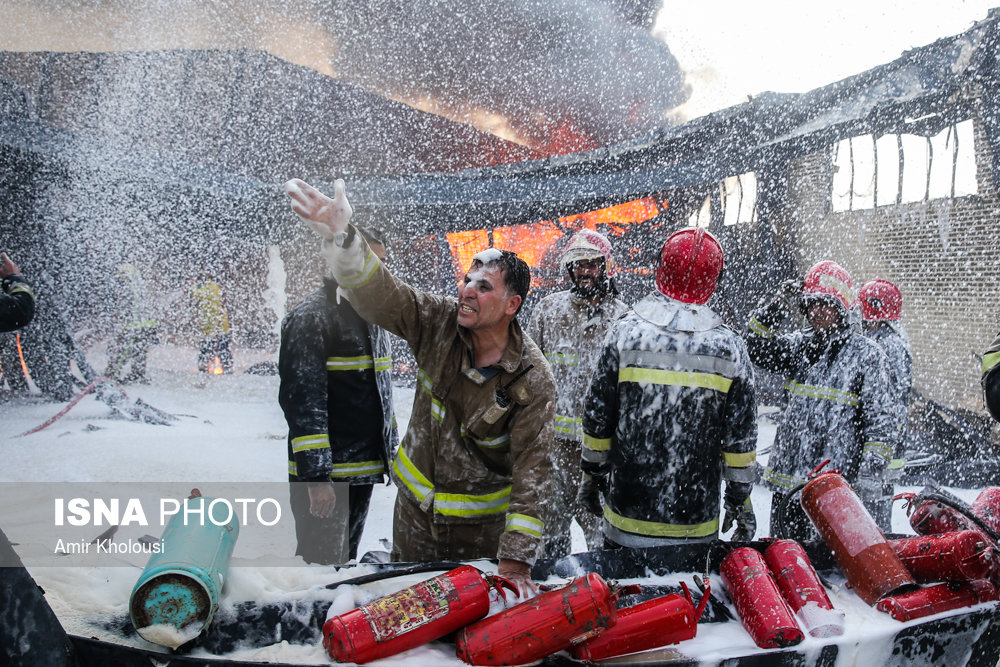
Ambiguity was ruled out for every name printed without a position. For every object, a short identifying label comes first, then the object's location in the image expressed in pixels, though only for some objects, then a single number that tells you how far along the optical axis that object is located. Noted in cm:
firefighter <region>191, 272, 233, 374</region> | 861
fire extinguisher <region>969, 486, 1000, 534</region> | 225
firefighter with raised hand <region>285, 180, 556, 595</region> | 197
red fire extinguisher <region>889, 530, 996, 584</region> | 186
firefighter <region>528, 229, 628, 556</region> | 326
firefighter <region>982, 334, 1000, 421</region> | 216
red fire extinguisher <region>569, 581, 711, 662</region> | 154
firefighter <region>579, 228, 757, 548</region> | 216
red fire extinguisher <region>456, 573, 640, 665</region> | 148
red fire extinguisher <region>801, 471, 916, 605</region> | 187
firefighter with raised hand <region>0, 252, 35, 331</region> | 355
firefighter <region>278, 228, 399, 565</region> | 250
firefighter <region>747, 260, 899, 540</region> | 292
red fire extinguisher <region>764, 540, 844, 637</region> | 170
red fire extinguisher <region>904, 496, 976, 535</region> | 212
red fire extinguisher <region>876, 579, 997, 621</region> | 180
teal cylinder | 146
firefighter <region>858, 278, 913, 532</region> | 300
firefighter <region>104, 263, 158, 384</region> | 699
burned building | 652
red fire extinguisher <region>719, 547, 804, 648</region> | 164
